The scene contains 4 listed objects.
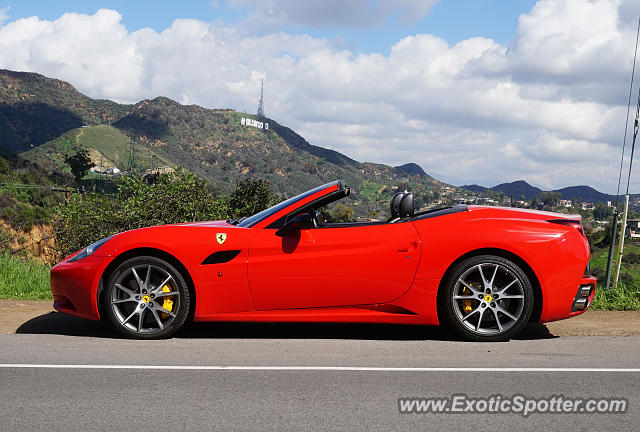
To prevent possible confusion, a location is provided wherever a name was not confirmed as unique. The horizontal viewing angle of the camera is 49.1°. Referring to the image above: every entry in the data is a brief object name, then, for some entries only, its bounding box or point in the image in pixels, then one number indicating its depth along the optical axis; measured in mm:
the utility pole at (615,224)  11737
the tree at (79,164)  122938
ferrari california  5930
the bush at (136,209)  22125
